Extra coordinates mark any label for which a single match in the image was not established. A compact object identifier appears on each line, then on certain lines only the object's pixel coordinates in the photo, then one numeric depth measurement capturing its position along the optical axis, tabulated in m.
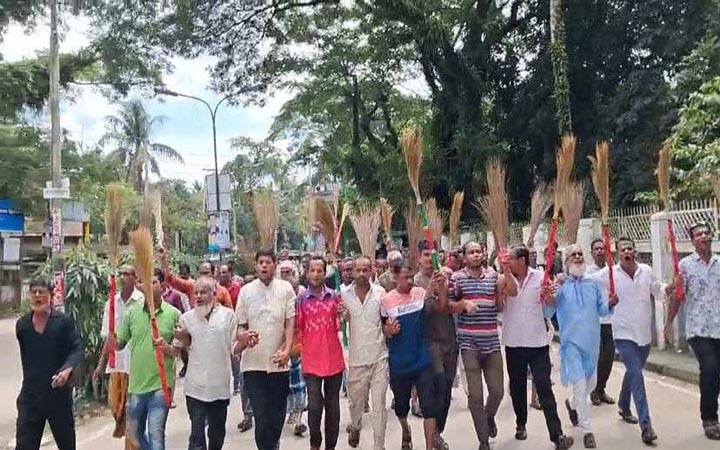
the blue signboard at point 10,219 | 24.42
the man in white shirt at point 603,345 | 7.57
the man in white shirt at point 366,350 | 5.75
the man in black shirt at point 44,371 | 5.19
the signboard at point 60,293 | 9.13
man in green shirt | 5.37
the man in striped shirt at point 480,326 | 5.98
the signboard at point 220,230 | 18.55
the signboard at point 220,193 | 17.20
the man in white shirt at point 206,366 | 5.31
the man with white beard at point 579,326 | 6.08
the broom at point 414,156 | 6.30
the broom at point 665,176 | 6.86
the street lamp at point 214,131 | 17.22
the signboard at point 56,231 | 12.25
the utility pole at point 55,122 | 12.87
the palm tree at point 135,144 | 47.94
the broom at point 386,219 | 9.04
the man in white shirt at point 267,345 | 5.45
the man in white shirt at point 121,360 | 6.28
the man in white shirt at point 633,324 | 6.21
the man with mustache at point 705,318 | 6.27
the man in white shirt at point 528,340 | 6.00
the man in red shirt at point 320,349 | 5.76
